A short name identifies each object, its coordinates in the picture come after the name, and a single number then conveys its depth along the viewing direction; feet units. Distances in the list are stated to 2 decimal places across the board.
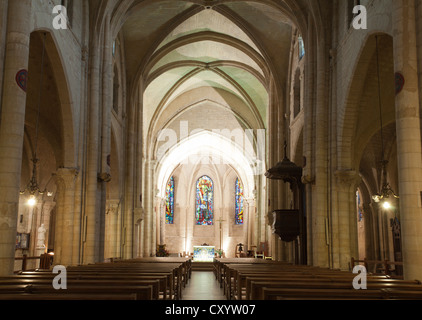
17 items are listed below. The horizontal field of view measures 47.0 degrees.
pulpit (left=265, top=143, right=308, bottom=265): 57.31
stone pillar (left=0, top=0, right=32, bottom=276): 30.50
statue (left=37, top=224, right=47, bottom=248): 73.92
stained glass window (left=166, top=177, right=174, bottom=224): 158.06
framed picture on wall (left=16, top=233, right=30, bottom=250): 75.82
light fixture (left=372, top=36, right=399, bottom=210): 42.91
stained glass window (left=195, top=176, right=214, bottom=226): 162.20
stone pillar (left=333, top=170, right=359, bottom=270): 49.78
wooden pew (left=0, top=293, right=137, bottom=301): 14.78
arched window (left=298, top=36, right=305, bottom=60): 68.44
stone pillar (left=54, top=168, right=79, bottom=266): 48.95
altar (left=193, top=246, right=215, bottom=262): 129.70
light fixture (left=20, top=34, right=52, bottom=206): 39.32
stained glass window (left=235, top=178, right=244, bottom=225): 158.51
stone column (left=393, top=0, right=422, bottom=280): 30.01
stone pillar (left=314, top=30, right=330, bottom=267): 50.80
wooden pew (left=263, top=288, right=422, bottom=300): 16.76
